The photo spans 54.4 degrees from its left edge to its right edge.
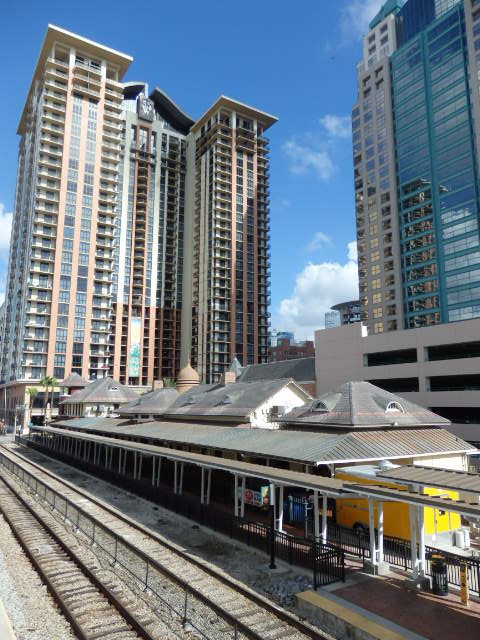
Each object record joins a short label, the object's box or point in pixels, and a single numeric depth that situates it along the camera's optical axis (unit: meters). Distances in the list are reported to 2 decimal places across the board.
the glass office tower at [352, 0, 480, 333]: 93.81
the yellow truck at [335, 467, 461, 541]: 20.45
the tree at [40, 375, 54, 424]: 93.99
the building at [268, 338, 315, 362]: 196.19
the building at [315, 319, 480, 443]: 54.81
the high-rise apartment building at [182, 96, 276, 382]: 127.95
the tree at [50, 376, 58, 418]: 94.59
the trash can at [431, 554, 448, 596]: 14.74
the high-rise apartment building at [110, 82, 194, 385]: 130.00
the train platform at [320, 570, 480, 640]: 12.38
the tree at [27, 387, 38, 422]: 97.81
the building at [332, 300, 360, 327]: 197.18
